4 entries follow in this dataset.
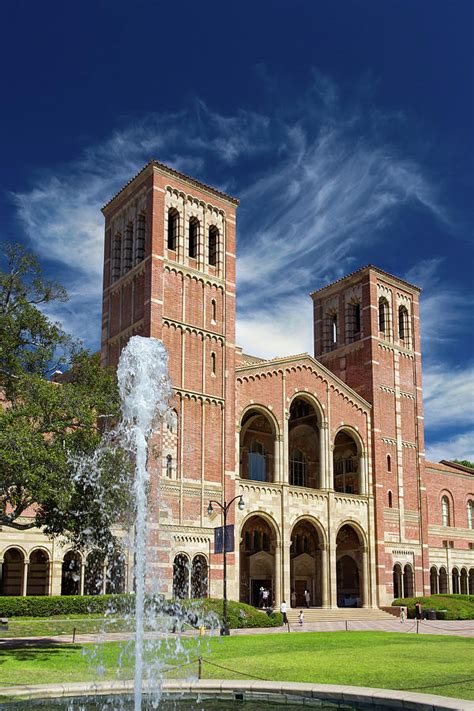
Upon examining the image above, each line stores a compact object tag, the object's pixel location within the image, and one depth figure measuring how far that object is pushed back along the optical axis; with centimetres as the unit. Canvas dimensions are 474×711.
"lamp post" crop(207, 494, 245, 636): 3234
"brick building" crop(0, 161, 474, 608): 4247
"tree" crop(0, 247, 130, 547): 2309
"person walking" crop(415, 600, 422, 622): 4437
